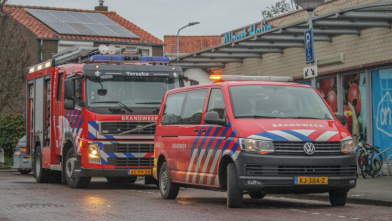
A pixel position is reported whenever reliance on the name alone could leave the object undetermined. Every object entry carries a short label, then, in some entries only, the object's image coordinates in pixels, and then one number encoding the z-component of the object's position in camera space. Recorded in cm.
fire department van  1055
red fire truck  1605
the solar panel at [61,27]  4266
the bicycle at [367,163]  1838
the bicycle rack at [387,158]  1846
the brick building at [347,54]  1878
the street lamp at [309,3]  1562
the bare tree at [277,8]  6134
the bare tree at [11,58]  3569
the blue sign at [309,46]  1541
